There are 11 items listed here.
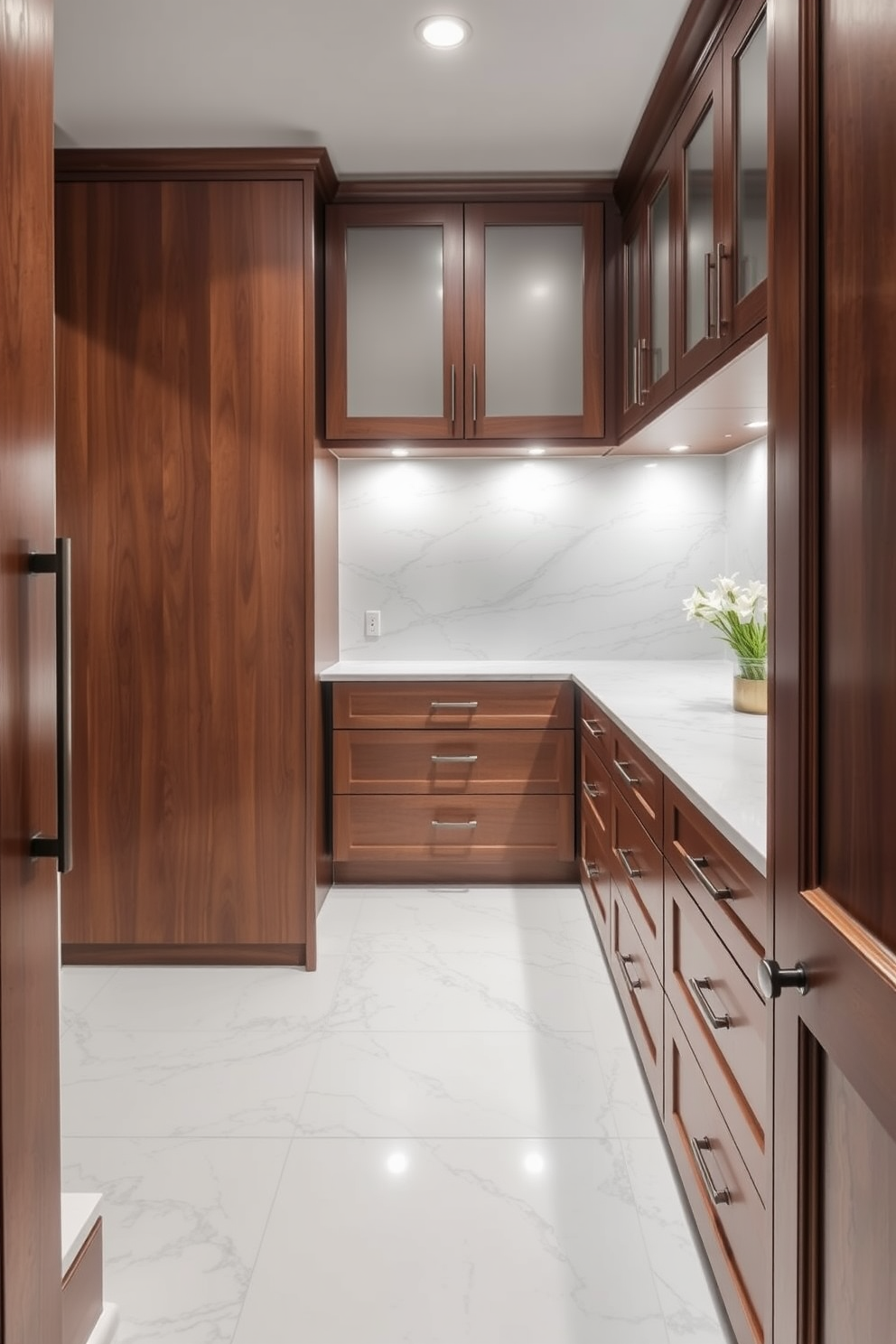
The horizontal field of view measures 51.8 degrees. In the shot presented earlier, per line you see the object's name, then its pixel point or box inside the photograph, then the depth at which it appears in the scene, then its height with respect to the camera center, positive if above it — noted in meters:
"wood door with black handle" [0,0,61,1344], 0.93 -0.04
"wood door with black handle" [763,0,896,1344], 0.69 -0.02
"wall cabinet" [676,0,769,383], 1.83 +1.00
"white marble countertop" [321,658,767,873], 1.48 -0.18
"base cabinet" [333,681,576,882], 3.43 -0.46
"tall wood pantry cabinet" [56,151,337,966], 2.82 +0.34
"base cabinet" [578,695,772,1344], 1.28 -0.63
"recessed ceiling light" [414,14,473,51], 2.21 +1.52
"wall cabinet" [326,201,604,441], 3.26 +1.18
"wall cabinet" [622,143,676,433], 2.60 +1.09
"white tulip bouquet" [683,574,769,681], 2.45 +0.09
